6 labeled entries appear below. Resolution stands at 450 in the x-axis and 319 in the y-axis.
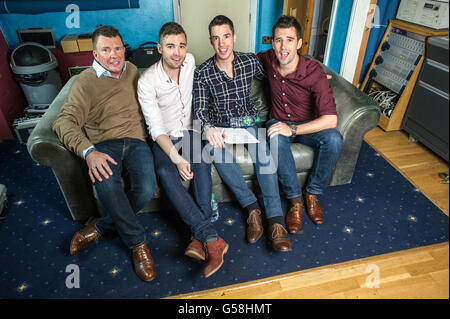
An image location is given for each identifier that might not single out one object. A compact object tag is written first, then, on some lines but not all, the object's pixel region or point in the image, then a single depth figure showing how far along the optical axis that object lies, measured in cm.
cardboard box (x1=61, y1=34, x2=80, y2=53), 321
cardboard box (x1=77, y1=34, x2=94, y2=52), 325
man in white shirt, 162
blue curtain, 276
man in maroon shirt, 181
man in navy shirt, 177
